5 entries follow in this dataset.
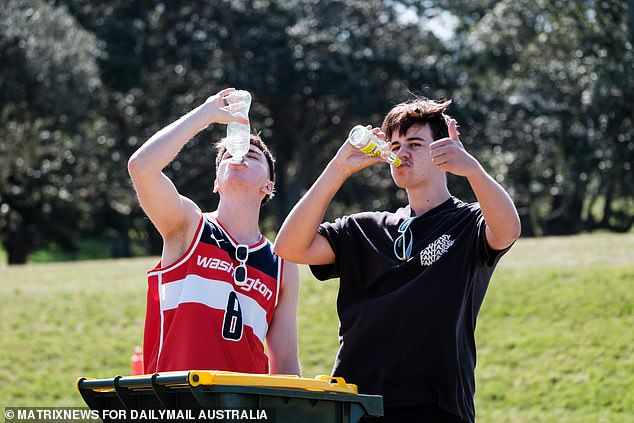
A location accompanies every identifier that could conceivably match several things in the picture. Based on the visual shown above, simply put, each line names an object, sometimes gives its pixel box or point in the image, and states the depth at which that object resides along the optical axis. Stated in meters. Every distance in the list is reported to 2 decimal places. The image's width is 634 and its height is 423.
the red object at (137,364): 11.93
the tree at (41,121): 48.89
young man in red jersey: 6.87
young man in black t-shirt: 6.31
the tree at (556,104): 41.79
